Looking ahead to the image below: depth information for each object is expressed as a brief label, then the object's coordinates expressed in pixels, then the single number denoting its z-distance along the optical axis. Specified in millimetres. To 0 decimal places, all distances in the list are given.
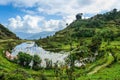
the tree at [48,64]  58722
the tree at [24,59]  59407
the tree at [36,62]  58084
